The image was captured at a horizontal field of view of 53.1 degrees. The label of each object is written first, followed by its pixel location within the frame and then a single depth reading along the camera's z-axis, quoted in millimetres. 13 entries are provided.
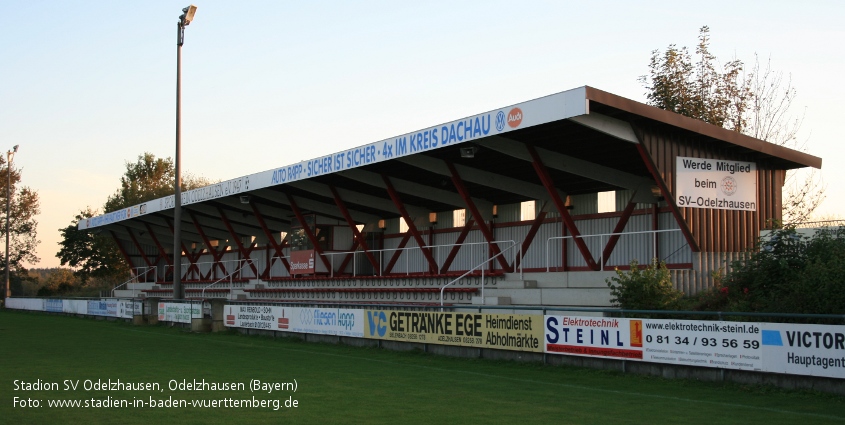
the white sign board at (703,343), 14078
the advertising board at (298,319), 23656
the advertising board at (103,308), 41119
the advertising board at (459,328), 18234
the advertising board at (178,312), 32094
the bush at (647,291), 18609
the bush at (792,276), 16062
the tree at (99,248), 78438
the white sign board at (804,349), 12812
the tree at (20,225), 87938
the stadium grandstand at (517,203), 21688
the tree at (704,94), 41000
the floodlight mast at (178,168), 33000
